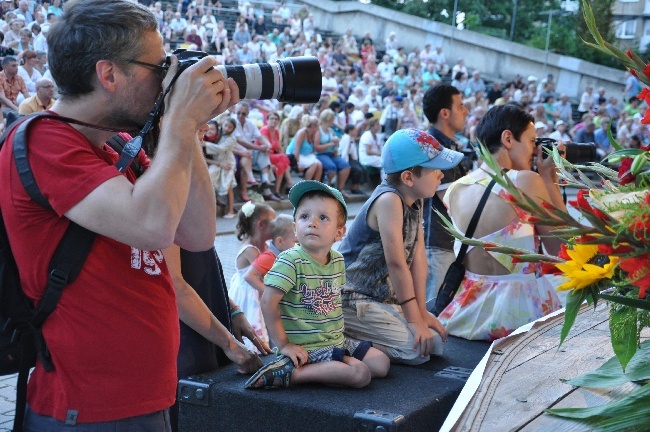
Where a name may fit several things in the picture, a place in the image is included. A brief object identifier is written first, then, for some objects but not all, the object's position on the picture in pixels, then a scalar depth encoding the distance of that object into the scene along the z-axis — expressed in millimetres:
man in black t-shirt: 4922
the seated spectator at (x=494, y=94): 21781
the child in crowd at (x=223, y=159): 11367
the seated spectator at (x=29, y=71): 11466
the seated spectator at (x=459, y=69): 23677
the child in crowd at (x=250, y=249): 4488
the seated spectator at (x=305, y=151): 13250
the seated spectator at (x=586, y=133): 17875
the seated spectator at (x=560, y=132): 17891
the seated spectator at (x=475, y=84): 22703
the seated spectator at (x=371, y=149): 14422
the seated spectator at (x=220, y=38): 20172
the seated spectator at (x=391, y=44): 24722
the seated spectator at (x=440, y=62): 24438
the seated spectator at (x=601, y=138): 18045
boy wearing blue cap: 3346
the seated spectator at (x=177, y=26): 20047
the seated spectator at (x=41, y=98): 9000
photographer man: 1651
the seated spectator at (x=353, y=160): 14188
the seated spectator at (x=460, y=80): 22812
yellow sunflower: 1440
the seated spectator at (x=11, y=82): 10195
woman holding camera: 3738
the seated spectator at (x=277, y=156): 12766
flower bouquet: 1339
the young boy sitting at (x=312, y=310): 2891
